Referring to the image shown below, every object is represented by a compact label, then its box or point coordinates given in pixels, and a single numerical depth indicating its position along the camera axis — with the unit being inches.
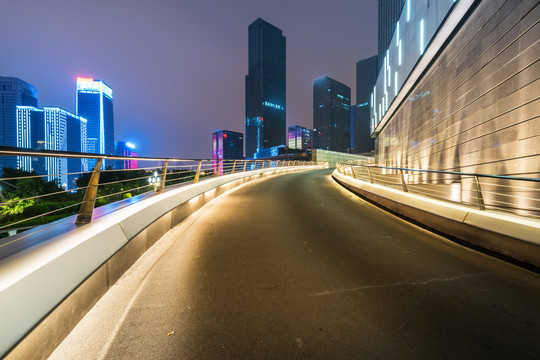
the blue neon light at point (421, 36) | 714.8
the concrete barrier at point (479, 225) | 156.5
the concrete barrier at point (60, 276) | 72.1
